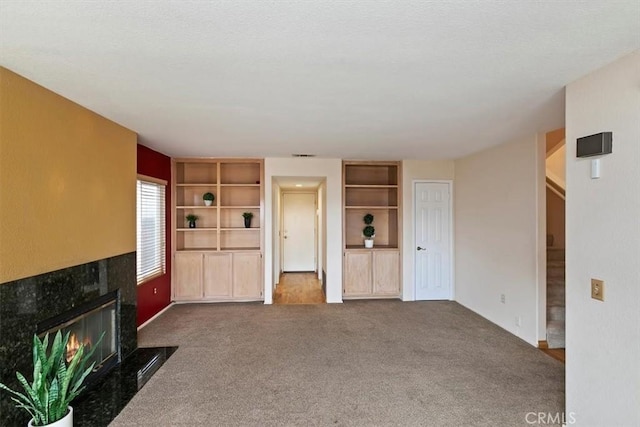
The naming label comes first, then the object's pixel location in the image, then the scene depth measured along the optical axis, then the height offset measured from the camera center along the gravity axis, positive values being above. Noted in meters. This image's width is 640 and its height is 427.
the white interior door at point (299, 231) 8.27 -0.45
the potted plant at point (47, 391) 1.88 -1.10
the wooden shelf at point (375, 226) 5.41 -0.27
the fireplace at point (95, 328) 2.41 -1.02
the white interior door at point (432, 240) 5.40 -0.46
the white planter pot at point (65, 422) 1.88 -1.29
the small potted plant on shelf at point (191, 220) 5.30 -0.09
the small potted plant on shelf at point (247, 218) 5.34 -0.06
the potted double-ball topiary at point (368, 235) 5.52 -0.38
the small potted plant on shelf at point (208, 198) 5.25 +0.28
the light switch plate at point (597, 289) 1.89 -0.47
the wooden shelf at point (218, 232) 5.16 -0.32
